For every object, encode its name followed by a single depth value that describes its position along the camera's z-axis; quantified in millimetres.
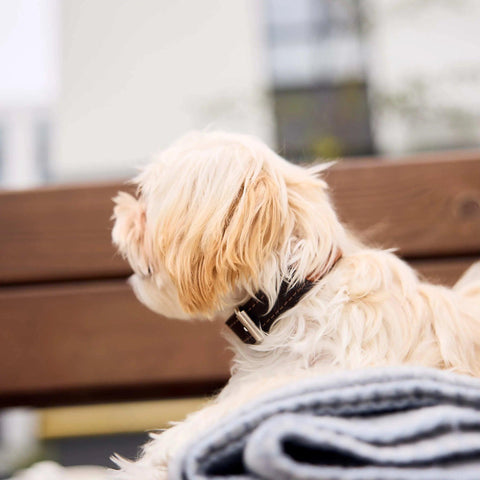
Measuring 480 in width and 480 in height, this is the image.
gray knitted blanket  504
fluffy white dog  840
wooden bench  1317
